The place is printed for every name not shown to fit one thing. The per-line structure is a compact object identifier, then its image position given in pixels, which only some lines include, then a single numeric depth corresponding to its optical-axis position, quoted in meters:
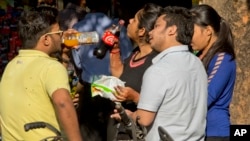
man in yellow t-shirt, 6.63
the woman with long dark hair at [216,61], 7.48
